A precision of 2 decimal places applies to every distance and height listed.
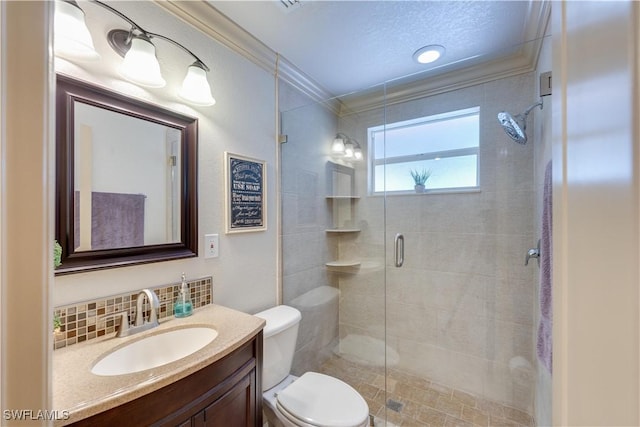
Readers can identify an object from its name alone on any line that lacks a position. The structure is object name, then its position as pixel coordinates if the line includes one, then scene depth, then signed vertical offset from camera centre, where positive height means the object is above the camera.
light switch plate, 1.40 -0.17
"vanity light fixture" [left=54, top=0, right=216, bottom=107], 0.89 +0.67
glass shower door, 1.75 -0.37
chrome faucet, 1.05 -0.44
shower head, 1.56 +0.57
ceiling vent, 1.32 +1.12
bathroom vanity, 0.67 -0.51
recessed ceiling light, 1.70 +1.12
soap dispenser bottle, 1.23 -0.44
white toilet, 1.23 -0.99
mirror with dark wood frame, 0.95 +0.15
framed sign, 1.52 +0.14
